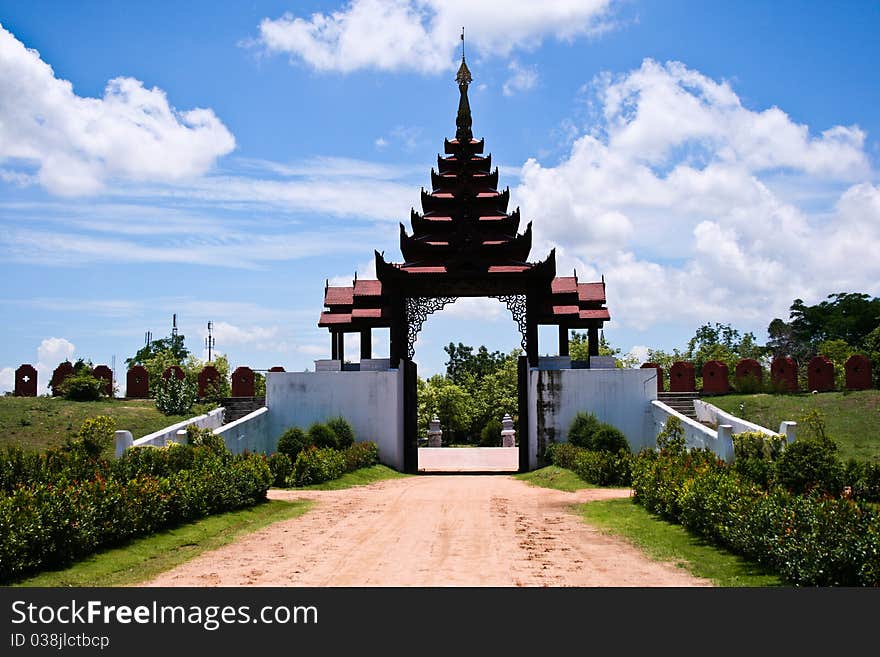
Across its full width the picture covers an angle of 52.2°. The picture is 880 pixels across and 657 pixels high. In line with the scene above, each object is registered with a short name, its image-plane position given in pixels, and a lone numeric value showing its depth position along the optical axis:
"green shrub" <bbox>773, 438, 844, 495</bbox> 13.90
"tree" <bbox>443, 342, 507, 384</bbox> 65.09
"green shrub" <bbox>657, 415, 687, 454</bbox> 21.84
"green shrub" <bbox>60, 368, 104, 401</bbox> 29.55
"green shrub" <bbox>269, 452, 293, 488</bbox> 19.50
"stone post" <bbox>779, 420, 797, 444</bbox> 19.67
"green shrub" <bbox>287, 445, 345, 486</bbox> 19.58
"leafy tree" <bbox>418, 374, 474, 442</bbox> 48.53
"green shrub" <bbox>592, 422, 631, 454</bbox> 23.28
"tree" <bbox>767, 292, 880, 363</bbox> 61.12
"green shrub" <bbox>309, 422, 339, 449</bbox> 23.81
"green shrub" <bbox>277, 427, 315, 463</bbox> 22.89
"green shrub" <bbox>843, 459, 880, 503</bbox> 14.31
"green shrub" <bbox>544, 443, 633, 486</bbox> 19.25
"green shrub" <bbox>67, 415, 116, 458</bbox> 21.34
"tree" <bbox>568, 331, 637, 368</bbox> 50.66
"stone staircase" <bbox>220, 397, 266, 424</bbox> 27.86
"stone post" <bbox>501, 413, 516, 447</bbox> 39.25
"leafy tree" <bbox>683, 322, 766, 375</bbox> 50.16
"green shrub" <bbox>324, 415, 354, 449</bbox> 25.08
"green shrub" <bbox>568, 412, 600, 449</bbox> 24.58
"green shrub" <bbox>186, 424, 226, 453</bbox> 20.25
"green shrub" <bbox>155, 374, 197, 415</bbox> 27.77
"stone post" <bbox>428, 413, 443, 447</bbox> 40.00
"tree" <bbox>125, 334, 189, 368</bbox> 57.37
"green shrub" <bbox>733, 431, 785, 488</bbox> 17.69
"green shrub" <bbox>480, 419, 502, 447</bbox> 43.84
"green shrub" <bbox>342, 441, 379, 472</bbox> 22.66
